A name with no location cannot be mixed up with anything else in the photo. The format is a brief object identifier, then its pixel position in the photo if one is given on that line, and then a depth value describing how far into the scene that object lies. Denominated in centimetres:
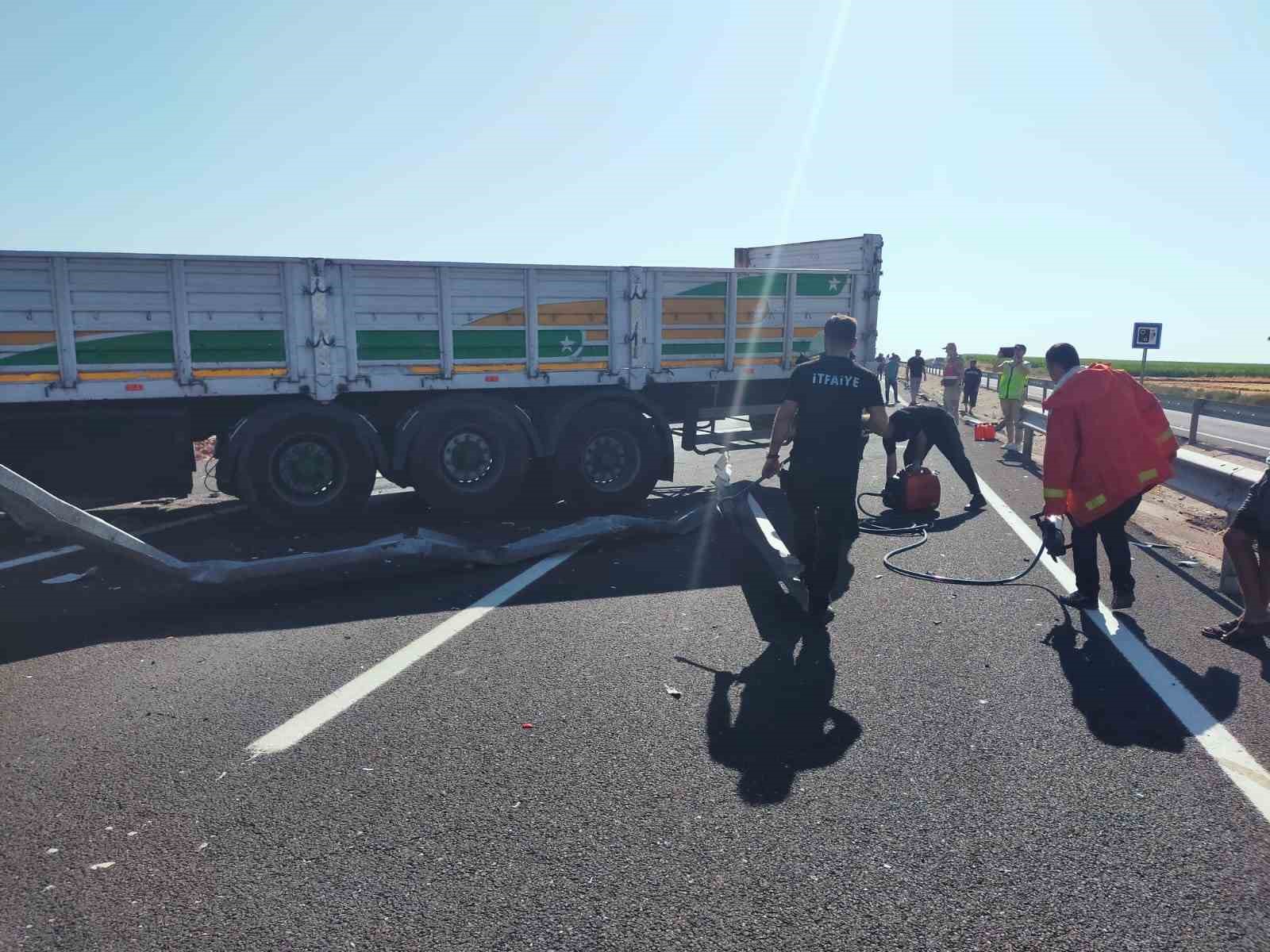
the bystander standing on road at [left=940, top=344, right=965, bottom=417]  2481
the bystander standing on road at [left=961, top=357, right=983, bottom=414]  2887
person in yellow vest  1777
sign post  2105
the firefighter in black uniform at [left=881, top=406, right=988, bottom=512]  1087
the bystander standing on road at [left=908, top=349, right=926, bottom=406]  2930
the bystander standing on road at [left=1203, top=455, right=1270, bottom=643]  580
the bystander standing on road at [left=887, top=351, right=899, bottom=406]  3075
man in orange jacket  632
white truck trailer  902
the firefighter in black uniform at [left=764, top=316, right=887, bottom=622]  631
